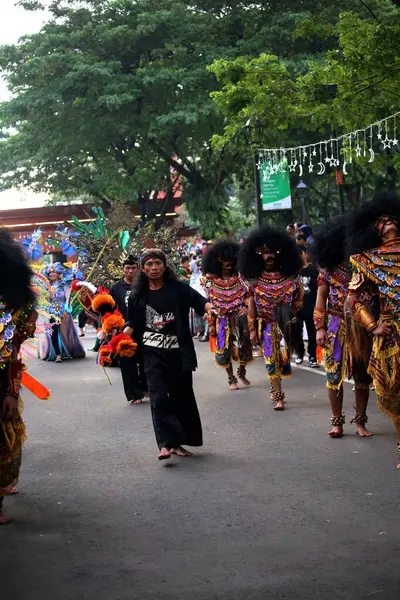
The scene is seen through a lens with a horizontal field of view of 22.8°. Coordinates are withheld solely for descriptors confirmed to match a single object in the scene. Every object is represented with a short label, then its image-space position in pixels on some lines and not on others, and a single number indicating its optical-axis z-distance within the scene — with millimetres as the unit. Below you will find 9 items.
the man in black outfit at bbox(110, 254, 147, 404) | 12250
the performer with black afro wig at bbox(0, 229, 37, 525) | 6434
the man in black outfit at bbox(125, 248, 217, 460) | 8461
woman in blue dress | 18891
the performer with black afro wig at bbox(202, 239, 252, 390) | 13180
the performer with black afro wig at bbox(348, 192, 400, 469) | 7242
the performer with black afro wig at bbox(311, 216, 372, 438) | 8984
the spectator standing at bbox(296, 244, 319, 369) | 14891
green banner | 25500
